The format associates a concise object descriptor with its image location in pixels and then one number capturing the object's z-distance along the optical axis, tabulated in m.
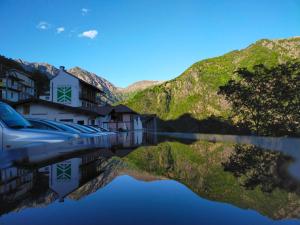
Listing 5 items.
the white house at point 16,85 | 52.45
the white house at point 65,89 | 37.32
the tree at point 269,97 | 17.85
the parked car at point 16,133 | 5.44
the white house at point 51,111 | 24.89
